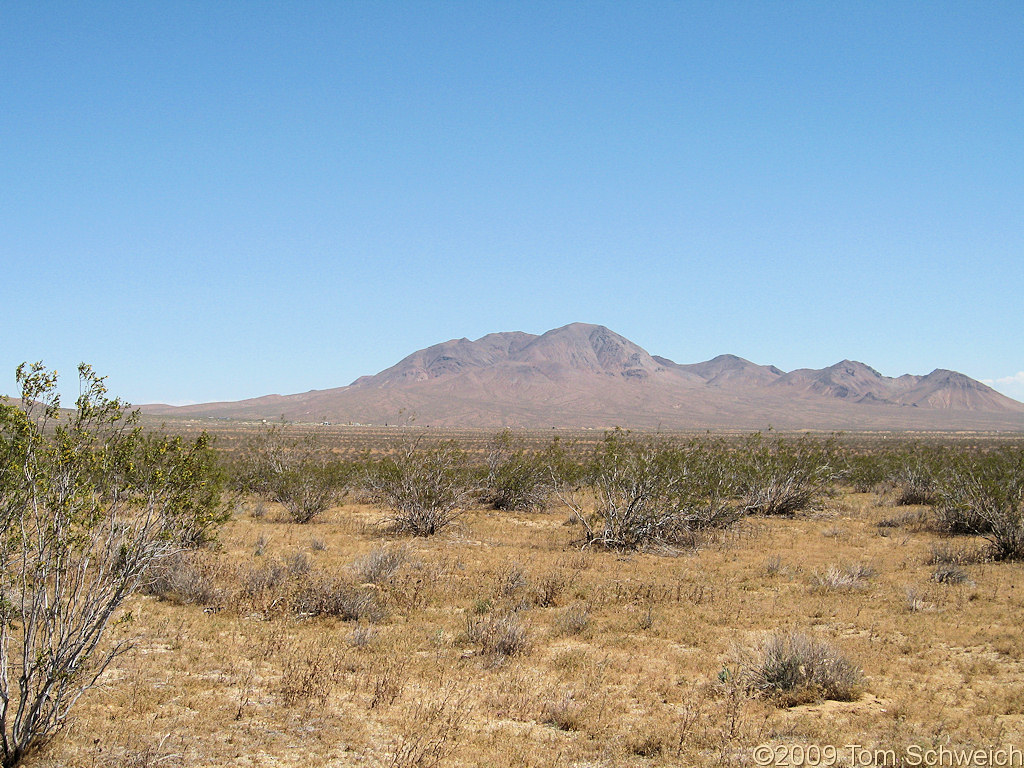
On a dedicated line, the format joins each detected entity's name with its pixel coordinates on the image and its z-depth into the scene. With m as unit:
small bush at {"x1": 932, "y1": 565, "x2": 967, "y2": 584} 12.70
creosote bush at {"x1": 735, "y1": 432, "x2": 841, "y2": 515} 23.80
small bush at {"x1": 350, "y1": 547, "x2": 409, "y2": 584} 12.73
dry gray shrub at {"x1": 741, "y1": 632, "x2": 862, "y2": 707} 7.42
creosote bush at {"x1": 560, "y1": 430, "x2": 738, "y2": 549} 17.33
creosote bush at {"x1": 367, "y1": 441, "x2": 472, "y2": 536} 19.27
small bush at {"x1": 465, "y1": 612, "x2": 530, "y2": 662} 8.84
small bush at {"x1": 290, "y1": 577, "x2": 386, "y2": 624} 10.26
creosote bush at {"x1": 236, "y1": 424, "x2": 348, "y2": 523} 21.66
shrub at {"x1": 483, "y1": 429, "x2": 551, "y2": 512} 25.67
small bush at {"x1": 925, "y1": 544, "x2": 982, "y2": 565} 14.43
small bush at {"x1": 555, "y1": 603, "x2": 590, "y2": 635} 9.91
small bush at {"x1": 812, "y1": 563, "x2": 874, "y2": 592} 12.55
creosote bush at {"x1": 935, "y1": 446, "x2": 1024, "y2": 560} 15.20
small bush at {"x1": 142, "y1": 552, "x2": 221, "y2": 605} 10.74
